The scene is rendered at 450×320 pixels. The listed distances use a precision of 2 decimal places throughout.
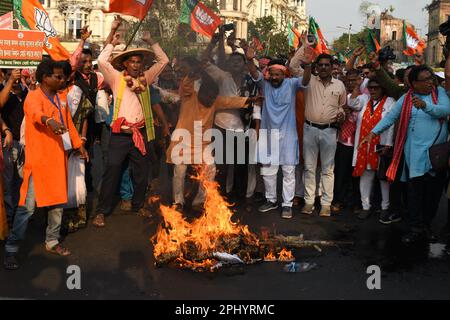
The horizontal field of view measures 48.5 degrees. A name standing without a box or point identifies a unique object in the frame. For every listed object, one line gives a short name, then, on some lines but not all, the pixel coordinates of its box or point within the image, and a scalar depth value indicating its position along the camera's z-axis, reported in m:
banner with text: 6.75
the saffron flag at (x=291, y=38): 17.15
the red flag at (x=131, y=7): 6.78
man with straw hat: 6.04
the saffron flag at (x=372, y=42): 11.85
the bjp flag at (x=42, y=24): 7.20
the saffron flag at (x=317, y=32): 12.98
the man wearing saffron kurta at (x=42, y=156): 4.83
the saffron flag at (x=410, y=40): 14.59
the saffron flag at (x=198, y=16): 10.05
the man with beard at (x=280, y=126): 6.67
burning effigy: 4.86
